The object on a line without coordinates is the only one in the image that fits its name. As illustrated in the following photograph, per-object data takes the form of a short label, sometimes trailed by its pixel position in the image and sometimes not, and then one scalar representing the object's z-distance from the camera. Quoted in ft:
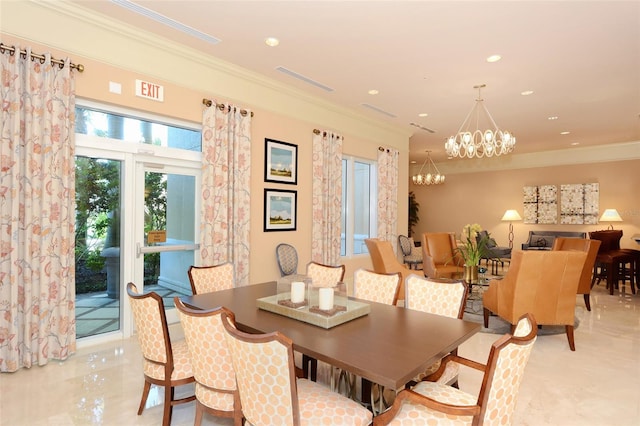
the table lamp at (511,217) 31.24
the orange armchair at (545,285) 12.00
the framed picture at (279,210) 16.51
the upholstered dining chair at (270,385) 4.42
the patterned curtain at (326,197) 18.81
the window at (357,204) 21.85
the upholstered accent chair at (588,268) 16.96
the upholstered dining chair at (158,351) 6.75
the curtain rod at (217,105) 13.91
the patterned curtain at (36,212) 9.56
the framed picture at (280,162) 16.47
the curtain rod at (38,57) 9.48
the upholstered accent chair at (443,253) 20.09
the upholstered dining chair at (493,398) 4.53
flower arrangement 16.01
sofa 28.45
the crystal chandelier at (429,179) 30.12
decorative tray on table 6.77
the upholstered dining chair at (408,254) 25.27
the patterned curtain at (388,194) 23.34
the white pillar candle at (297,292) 7.66
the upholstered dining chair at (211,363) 5.77
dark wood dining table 5.09
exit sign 12.26
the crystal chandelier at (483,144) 15.44
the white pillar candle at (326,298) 7.13
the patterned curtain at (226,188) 13.96
